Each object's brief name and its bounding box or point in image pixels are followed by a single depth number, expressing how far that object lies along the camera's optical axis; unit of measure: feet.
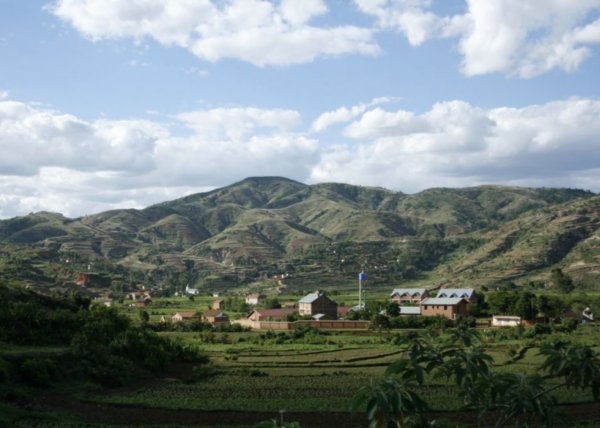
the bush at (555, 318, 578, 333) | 230.27
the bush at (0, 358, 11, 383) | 103.65
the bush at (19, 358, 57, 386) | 110.42
